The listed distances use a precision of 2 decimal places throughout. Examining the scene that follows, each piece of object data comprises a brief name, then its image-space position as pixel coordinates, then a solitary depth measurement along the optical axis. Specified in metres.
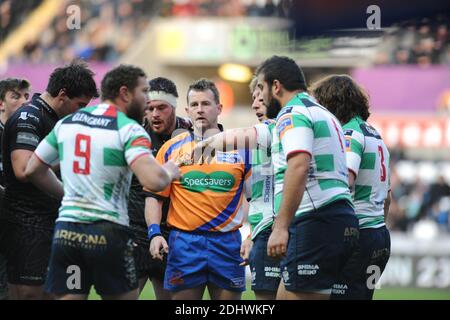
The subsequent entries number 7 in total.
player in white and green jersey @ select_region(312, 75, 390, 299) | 15.50
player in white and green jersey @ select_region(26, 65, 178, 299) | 12.95
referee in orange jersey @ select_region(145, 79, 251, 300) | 15.76
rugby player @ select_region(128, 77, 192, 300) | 17.34
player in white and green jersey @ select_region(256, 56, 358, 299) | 12.98
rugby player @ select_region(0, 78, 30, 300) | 18.37
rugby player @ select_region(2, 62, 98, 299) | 15.54
